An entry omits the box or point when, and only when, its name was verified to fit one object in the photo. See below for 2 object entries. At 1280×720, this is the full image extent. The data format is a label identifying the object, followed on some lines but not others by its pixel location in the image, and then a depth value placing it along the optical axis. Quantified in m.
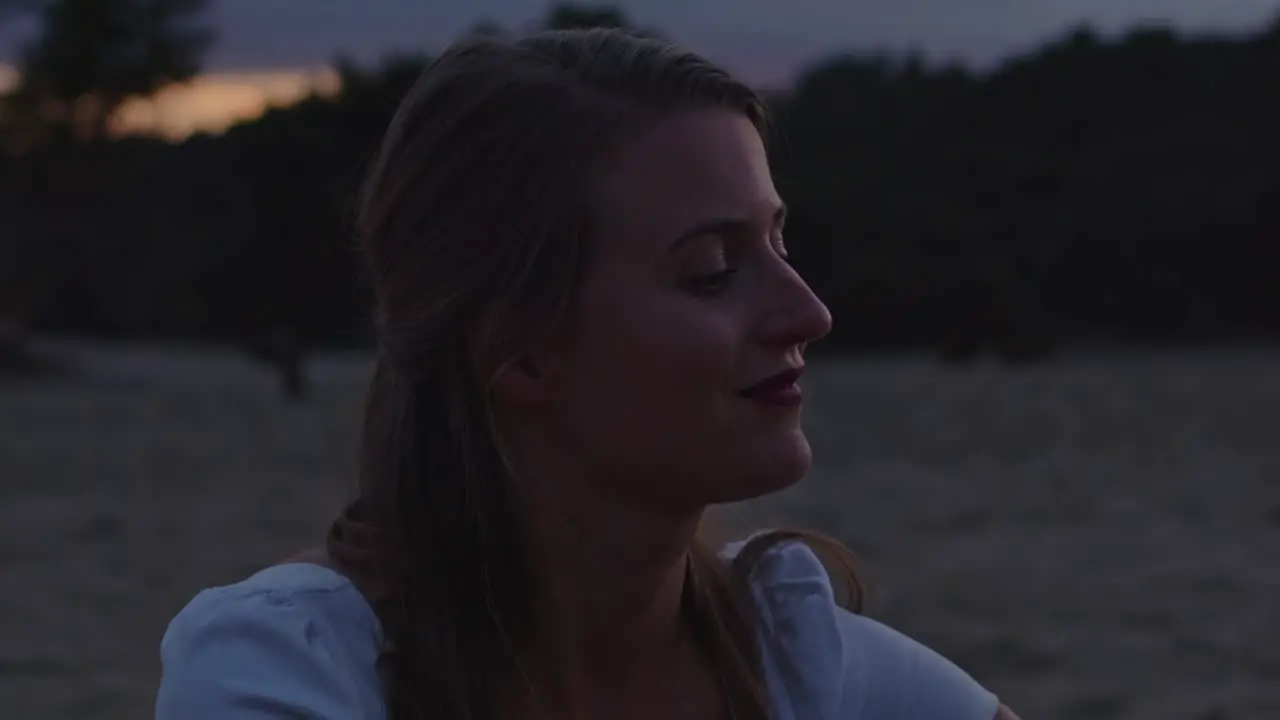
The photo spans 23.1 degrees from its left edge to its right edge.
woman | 1.37
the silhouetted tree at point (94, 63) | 23.14
